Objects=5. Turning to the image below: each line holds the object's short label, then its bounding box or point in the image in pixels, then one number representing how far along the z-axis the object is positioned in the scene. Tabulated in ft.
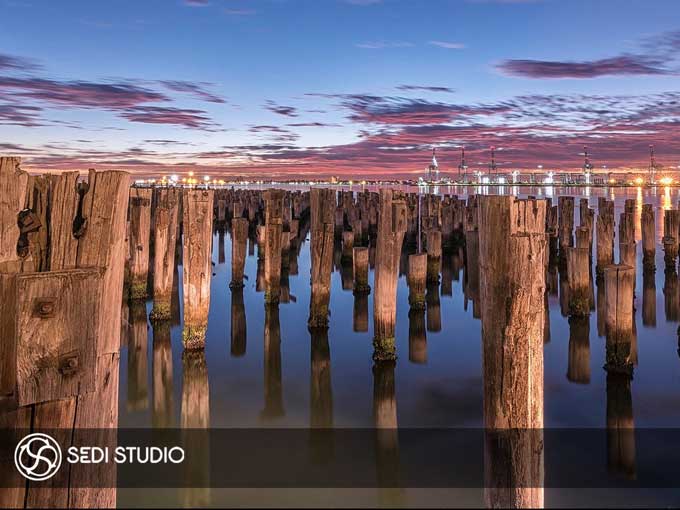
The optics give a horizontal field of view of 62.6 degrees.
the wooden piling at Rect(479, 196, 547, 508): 10.00
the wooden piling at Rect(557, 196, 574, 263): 45.56
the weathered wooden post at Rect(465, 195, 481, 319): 30.81
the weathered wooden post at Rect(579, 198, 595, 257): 46.58
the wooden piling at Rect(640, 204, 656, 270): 41.68
